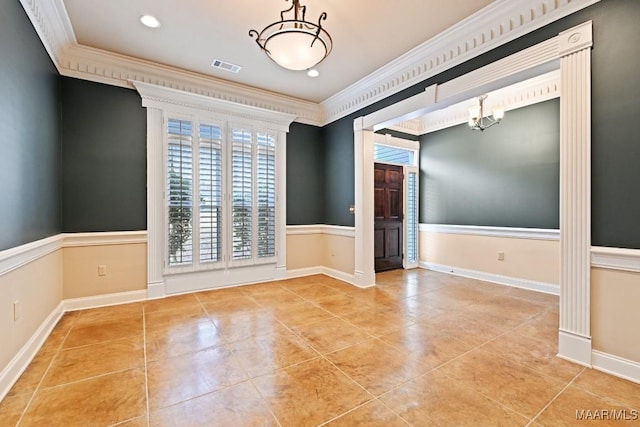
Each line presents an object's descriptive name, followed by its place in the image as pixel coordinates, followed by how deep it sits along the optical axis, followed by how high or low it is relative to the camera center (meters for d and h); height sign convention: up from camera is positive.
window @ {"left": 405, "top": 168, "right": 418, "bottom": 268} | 5.93 -0.10
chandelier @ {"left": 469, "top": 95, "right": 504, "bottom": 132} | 4.22 +1.45
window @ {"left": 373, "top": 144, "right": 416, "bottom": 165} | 5.67 +1.17
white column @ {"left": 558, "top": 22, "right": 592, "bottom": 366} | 2.21 +0.14
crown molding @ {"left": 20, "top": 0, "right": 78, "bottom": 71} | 2.45 +1.81
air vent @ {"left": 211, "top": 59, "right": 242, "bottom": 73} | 3.72 +1.95
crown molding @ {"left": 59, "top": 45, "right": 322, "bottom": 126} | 3.43 +1.84
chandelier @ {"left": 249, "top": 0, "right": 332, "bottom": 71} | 2.14 +1.30
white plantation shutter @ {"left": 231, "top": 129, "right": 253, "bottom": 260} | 4.48 +0.29
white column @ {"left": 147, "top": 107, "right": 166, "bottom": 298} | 3.84 +0.14
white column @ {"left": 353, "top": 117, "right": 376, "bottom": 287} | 4.50 +0.13
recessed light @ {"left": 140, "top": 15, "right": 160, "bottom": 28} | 2.84 +1.93
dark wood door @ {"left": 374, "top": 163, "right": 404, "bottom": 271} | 5.51 -0.08
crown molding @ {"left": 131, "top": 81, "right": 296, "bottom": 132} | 3.82 +1.58
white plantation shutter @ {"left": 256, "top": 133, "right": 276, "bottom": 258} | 4.73 +0.32
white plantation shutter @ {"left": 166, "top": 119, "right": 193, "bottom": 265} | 3.97 +0.31
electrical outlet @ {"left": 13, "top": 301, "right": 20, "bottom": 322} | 2.14 -0.73
